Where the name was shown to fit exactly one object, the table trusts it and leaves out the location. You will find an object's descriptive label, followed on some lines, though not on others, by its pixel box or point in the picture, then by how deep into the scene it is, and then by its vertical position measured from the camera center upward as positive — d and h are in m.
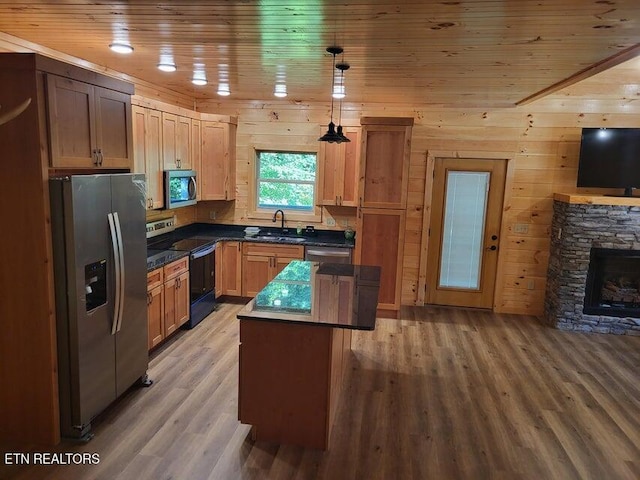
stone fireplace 5.05 -0.89
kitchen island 2.75 -1.18
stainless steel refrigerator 2.68 -0.76
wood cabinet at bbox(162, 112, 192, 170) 4.68 +0.34
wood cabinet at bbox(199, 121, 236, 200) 5.62 +0.19
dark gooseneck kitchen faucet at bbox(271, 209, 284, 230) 6.05 -0.52
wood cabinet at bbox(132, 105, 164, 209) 4.16 +0.21
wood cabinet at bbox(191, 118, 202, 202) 5.35 +0.31
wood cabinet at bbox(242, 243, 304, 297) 5.55 -1.06
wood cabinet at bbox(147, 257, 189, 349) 4.01 -1.21
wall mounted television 5.04 +0.36
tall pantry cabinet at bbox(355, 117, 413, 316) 5.07 -0.21
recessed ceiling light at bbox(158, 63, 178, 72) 3.85 +0.93
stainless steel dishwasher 5.44 -0.92
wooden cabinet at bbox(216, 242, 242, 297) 5.61 -1.18
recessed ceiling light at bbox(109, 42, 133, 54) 3.19 +0.90
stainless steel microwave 4.71 -0.17
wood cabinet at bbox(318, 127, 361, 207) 5.61 +0.10
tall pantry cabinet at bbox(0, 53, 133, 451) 2.52 -0.27
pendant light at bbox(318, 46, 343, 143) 3.08 +0.34
